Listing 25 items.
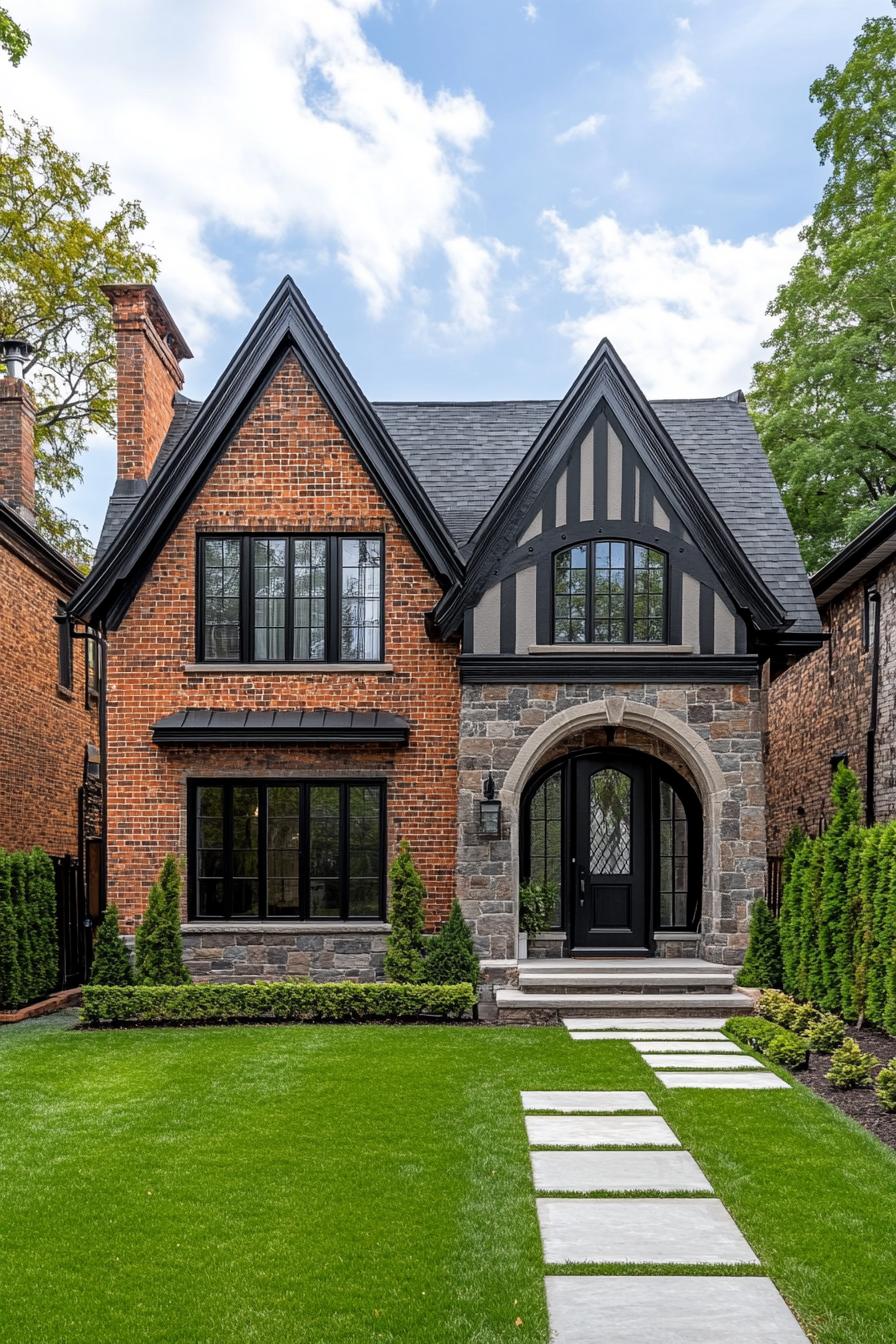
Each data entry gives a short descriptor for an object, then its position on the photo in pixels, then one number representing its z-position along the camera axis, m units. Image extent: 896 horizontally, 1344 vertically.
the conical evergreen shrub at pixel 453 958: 12.51
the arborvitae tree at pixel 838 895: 11.36
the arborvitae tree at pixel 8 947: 12.95
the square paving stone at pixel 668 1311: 4.55
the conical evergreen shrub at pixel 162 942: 12.84
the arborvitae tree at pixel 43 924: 13.77
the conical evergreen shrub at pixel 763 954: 12.54
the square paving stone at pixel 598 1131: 7.36
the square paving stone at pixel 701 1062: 9.62
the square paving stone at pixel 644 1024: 11.49
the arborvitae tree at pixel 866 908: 10.87
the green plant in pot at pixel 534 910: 13.67
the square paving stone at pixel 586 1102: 8.24
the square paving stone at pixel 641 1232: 5.38
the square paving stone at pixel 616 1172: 6.46
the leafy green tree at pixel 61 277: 24.19
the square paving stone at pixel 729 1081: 8.92
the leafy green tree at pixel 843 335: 21.70
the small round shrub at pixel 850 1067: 8.74
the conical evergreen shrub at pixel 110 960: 12.68
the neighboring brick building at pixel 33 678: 16.19
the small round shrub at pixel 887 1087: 8.01
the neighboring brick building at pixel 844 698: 14.52
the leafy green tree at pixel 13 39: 10.46
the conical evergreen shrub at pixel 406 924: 12.86
